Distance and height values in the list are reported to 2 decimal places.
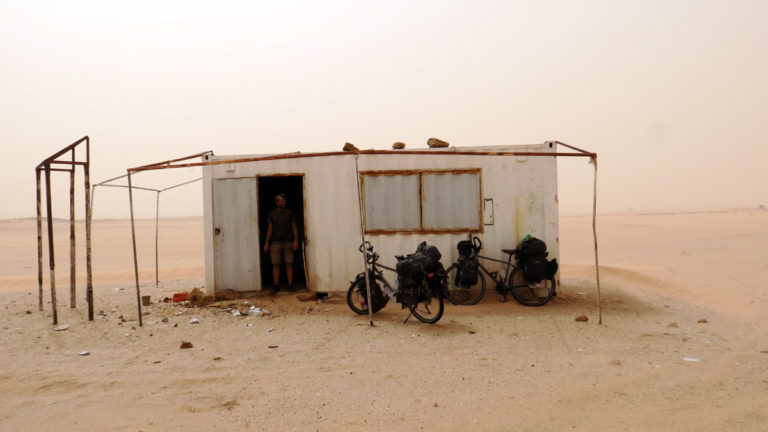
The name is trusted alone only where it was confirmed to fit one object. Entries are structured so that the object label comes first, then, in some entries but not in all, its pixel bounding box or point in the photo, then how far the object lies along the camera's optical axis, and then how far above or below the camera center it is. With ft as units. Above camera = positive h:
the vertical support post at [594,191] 21.01 +0.85
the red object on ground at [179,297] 30.35 -5.10
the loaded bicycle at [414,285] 21.75 -3.38
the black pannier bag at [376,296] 23.86 -4.16
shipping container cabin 27.12 +0.42
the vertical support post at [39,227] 26.01 -0.25
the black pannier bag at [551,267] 25.61 -3.13
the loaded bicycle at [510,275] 25.41 -3.58
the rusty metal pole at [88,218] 24.11 +0.19
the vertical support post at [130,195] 22.20 +1.27
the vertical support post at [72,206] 24.90 +0.86
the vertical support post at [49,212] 24.67 +0.56
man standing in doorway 28.96 -1.37
